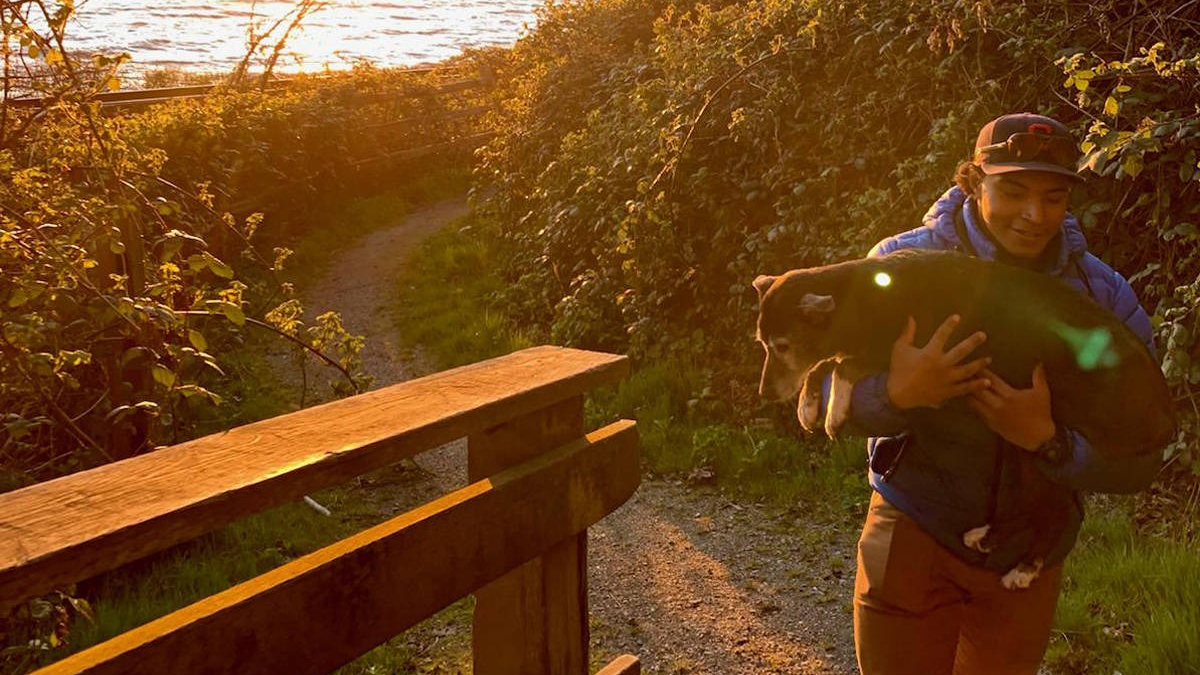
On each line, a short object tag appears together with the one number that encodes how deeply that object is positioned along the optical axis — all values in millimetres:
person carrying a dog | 2223
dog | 2234
